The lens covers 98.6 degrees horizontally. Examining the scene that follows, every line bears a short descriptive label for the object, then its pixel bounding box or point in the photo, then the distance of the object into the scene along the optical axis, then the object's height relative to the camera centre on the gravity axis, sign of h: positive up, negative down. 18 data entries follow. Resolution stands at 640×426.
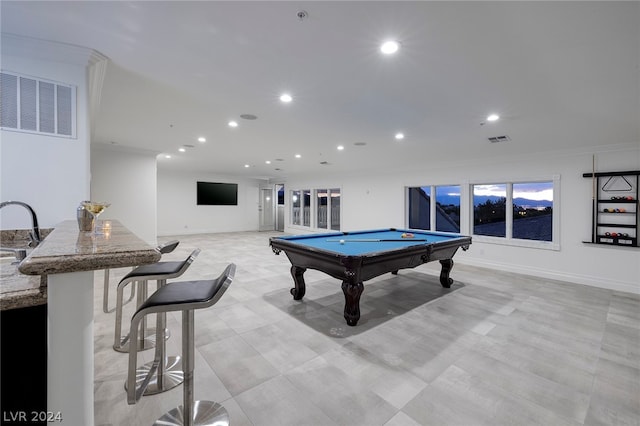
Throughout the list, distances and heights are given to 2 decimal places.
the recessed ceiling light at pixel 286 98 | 2.96 +1.25
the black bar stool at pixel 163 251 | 2.09 -0.44
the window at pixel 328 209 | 9.93 +0.07
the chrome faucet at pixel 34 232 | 2.00 -0.16
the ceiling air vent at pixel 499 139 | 4.26 +1.15
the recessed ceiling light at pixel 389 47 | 1.99 +1.22
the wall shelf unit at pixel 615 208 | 4.28 +0.06
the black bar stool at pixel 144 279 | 1.86 -0.47
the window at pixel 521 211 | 5.34 +0.01
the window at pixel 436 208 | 6.86 +0.09
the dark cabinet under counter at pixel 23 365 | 0.88 -0.51
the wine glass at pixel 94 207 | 1.68 +0.02
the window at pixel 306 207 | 10.94 +0.15
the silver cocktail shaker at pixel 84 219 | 1.63 -0.05
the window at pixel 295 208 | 11.30 +0.11
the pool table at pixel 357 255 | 2.83 -0.50
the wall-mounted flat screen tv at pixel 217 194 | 10.59 +0.66
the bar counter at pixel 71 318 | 0.80 -0.33
